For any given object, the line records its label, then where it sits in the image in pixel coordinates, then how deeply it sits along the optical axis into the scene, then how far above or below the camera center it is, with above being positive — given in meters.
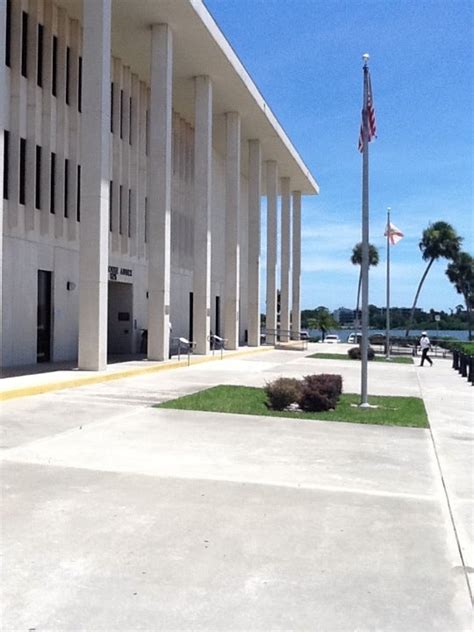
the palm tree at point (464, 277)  91.43 +6.65
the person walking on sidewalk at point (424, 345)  30.76 -1.10
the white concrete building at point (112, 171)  17.61 +5.07
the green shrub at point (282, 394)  12.73 -1.44
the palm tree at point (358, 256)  88.36 +9.19
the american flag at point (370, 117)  14.41 +4.51
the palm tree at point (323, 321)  81.11 -0.05
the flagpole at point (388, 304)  32.61 +0.89
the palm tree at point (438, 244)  76.69 +9.23
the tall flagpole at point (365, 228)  13.86 +2.02
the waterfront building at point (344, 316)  103.68 +0.81
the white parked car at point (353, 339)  55.15 -1.67
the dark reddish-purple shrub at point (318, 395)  12.70 -1.46
